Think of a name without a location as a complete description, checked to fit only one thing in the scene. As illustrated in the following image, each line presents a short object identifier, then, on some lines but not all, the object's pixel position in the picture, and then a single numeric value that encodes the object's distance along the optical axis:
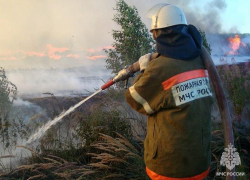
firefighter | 1.68
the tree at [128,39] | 5.44
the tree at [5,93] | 4.52
